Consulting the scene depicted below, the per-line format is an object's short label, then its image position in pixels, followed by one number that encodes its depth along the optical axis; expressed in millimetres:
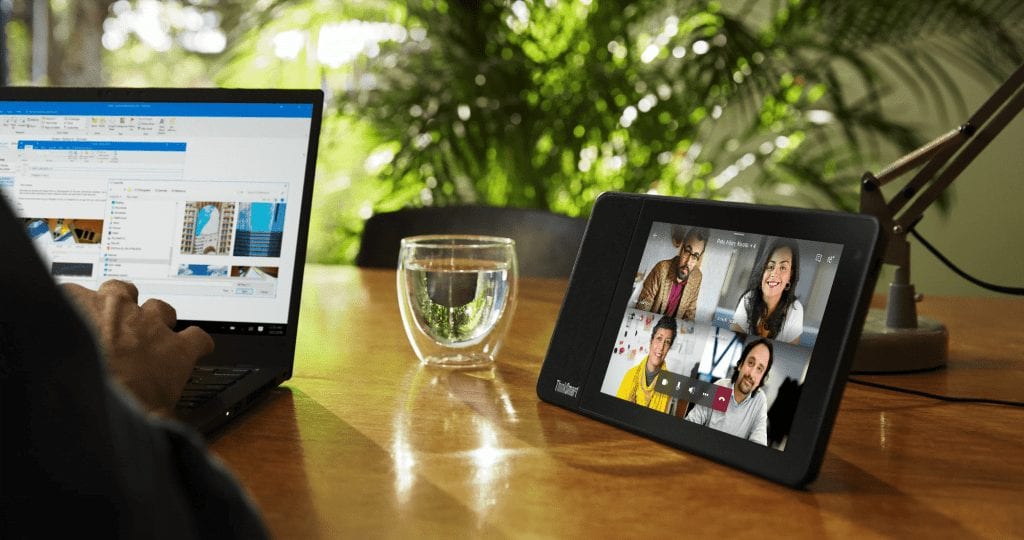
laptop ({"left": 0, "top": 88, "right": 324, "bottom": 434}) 960
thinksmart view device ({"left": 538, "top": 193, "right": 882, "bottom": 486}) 644
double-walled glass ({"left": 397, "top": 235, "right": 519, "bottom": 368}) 984
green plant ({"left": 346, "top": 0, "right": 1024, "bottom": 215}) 2625
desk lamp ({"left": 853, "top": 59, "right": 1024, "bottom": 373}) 948
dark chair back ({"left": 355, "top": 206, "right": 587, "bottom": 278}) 1828
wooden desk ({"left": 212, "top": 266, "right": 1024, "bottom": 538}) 579
